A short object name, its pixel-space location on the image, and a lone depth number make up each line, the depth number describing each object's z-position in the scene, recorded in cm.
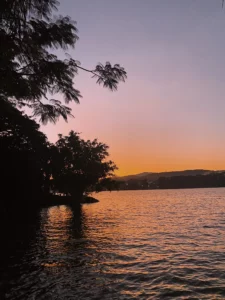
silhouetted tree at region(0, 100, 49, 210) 3338
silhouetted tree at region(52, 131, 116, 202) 7494
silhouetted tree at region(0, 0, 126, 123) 720
